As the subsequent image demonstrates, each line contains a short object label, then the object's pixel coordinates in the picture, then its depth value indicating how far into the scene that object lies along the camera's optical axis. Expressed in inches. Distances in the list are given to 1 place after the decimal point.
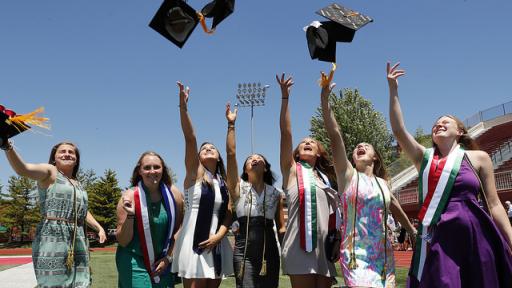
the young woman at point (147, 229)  148.8
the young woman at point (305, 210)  151.0
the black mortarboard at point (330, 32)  155.7
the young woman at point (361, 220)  134.6
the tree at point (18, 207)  1642.5
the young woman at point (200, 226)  156.9
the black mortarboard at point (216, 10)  171.8
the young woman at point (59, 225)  146.9
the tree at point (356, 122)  1596.9
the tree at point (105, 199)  1508.4
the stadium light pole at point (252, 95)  1447.6
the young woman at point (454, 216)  115.0
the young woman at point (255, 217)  158.6
